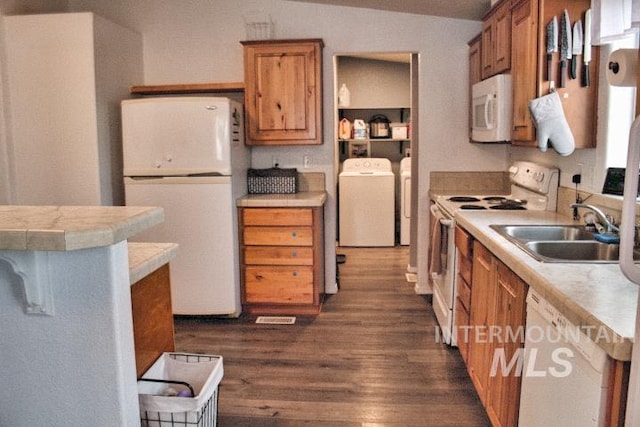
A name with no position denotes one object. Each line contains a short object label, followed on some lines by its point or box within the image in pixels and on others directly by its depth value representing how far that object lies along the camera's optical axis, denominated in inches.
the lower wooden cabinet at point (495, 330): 74.8
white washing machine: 239.3
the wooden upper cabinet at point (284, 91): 152.3
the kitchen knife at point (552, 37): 98.2
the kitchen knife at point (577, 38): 97.2
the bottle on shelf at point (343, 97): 253.4
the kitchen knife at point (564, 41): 97.3
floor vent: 146.8
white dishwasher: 48.9
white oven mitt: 97.0
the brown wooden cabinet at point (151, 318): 66.1
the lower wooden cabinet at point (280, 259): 149.3
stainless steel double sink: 82.0
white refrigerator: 141.6
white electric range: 120.3
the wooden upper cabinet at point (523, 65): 103.4
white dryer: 244.5
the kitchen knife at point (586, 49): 96.6
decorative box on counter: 162.7
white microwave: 120.5
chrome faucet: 83.7
